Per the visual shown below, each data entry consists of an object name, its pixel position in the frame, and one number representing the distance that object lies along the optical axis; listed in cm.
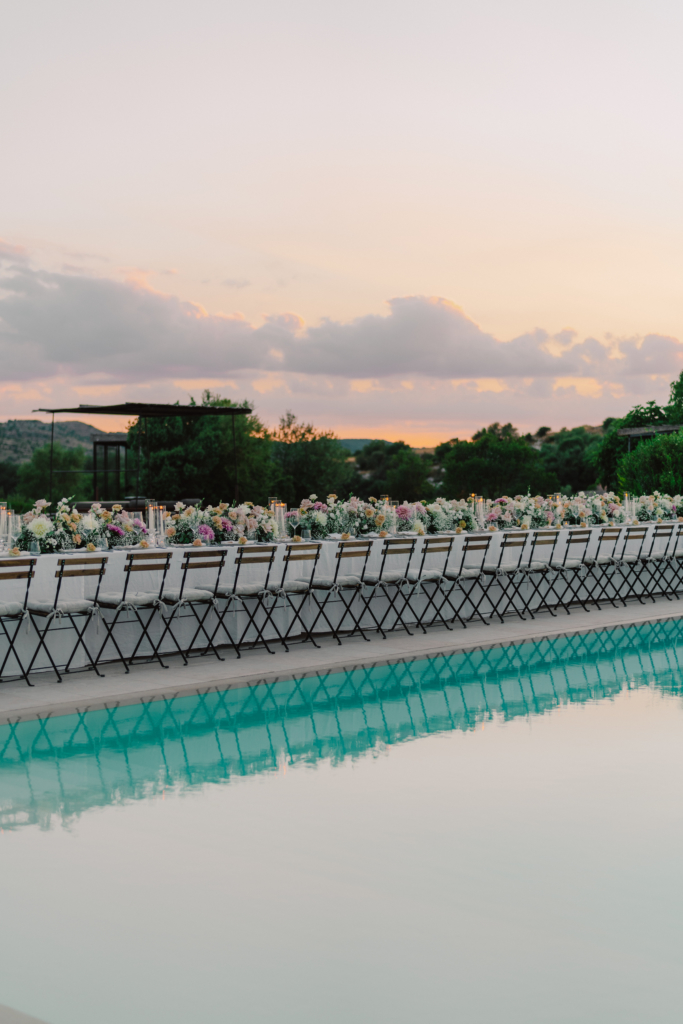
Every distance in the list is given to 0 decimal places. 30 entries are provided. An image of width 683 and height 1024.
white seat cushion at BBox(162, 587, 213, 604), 848
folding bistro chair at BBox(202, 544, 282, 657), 895
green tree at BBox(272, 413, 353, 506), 5206
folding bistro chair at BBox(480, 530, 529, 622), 1102
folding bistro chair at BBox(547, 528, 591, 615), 1185
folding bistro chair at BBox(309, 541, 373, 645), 958
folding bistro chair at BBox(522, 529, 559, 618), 1145
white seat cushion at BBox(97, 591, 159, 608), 820
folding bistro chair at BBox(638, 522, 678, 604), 1314
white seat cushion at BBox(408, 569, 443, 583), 1014
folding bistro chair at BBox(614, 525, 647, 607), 1267
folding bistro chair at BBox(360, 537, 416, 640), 990
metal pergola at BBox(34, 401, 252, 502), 1639
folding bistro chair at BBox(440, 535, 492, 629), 1063
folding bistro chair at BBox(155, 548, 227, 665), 852
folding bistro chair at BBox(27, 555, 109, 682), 783
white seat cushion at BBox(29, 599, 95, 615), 779
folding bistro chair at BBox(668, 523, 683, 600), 1346
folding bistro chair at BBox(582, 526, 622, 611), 1227
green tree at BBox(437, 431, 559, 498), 5591
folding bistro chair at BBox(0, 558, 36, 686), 759
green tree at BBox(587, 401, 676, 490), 5038
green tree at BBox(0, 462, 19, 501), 4766
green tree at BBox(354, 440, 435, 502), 5403
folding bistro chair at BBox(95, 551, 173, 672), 823
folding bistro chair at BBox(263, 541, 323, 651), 928
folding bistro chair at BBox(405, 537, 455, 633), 1026
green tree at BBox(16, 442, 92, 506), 5025
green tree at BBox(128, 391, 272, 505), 4228
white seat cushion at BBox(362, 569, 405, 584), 988
